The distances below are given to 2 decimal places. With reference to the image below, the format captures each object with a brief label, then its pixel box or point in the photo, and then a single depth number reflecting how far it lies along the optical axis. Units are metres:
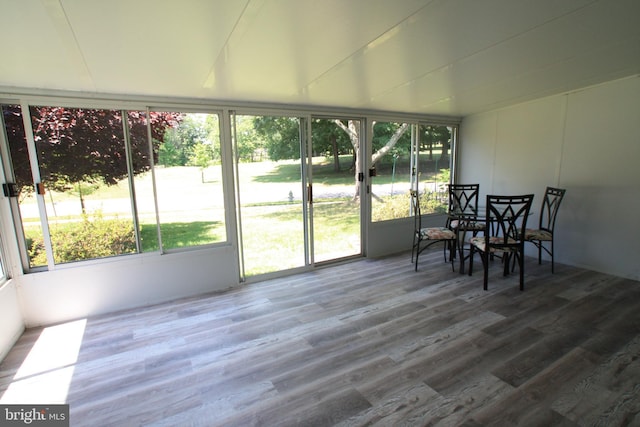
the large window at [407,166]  4.34
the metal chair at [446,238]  3.75
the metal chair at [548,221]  3.51
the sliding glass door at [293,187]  3.42
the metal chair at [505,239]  3.08
